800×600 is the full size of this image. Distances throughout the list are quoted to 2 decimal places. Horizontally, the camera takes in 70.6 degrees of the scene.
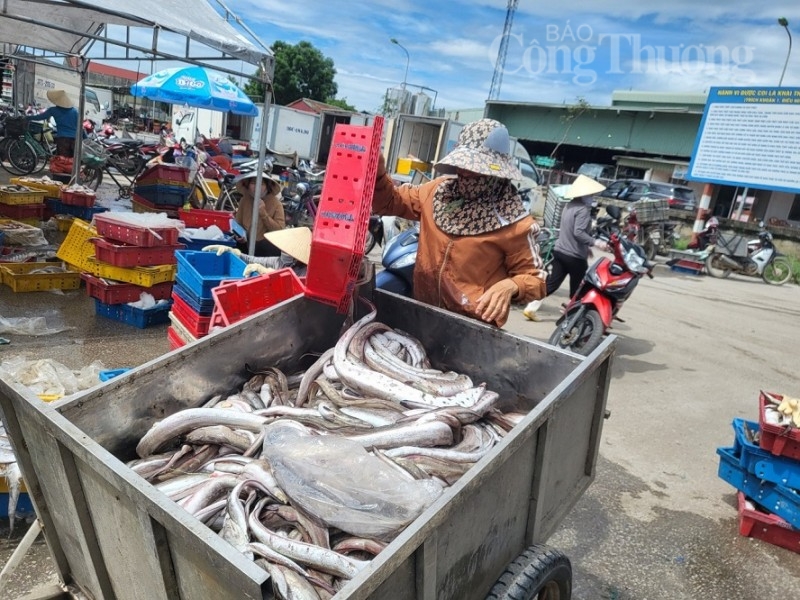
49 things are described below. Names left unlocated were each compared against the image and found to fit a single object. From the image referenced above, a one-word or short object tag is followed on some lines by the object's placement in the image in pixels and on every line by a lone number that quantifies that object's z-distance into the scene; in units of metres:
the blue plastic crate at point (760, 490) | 3.23
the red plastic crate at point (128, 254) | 5.32
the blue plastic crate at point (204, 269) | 4.08
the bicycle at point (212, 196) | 11.10
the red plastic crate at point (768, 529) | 3.30
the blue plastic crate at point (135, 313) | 5.45
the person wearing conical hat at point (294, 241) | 2.99
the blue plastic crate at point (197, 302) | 3.99
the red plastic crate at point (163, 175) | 9.40
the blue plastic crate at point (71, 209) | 8.51
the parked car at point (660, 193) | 18.00
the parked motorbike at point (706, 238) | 14.08
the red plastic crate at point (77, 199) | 8.33
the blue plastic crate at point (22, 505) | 2.68
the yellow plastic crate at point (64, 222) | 8.06
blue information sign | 13.62
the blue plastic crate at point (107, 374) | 3.22
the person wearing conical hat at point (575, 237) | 6.49
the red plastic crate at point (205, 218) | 7.87
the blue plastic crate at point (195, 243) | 6.00
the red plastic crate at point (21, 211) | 7.60
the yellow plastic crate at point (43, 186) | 8.45
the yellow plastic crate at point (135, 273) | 5.45
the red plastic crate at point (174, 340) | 4.15
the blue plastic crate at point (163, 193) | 9.40
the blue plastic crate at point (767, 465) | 3.22
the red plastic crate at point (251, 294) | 3.27
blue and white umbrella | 11.59
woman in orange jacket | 2.78
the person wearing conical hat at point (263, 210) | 6.79
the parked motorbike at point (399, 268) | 4.03
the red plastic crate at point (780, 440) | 3.14
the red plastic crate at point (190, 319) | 3.95
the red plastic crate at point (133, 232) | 5.32
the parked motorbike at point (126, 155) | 13.04
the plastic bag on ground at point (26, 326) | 4.85
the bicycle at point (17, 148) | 12.66
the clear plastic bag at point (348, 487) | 1.54
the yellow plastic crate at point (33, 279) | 5.77
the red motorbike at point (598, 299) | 5.76
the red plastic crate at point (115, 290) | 5.44
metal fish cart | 1.34
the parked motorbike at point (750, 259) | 13.58
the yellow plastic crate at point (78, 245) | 5.80
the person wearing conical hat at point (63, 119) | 11.05
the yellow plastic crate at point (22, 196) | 7.45
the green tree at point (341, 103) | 50.19
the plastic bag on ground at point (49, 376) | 3.19
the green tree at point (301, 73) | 46.16
